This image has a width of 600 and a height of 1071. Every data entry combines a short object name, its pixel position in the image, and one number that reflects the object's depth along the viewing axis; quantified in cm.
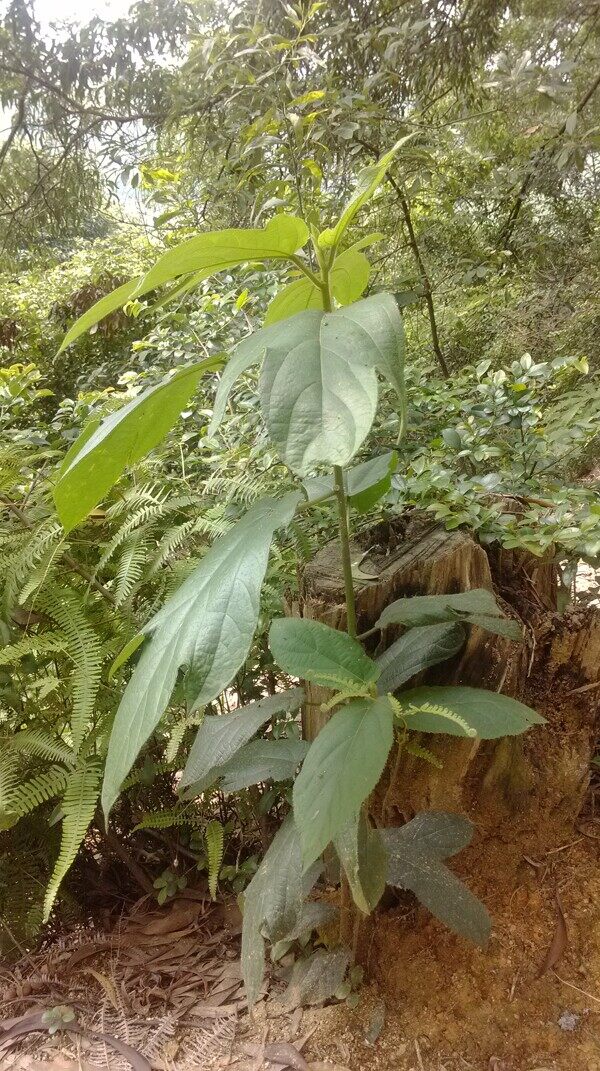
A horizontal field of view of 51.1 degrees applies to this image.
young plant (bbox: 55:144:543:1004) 60
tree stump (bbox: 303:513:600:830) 117
